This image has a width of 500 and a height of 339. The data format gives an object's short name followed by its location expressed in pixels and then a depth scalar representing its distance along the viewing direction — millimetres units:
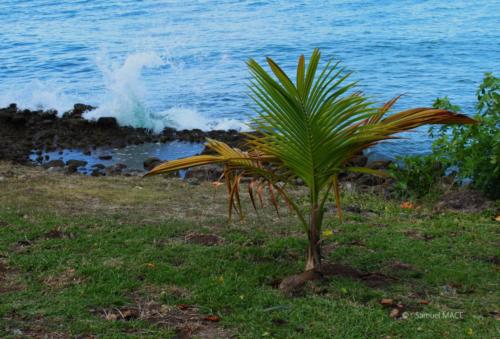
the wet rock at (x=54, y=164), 12398
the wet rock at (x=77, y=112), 15891
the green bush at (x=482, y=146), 7797
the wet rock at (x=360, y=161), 11752
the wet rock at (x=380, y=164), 11315
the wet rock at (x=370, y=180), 10000
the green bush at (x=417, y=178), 8594
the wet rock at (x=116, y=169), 11844
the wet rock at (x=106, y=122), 15289
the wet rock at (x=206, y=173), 10555
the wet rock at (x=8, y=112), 15346
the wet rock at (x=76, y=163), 12488
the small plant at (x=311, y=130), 4629
